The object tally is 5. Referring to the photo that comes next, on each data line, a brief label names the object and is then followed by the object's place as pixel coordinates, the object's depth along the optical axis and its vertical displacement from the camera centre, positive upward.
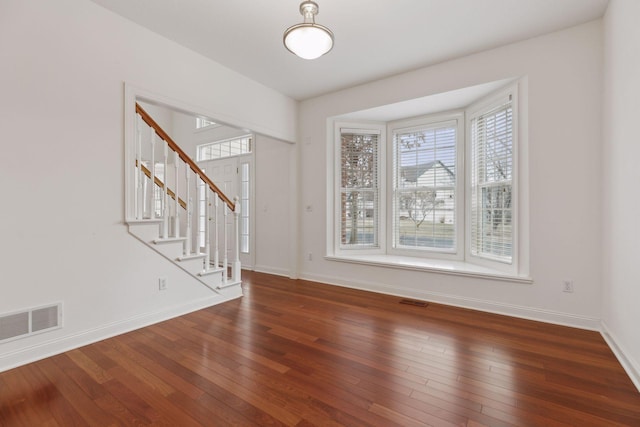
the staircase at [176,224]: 2.71 -0.12
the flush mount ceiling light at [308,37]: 2.13 +1.32
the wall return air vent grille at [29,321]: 2.04 -0.80
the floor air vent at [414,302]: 3.41 -1.08
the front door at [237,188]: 5.53 +0.47
